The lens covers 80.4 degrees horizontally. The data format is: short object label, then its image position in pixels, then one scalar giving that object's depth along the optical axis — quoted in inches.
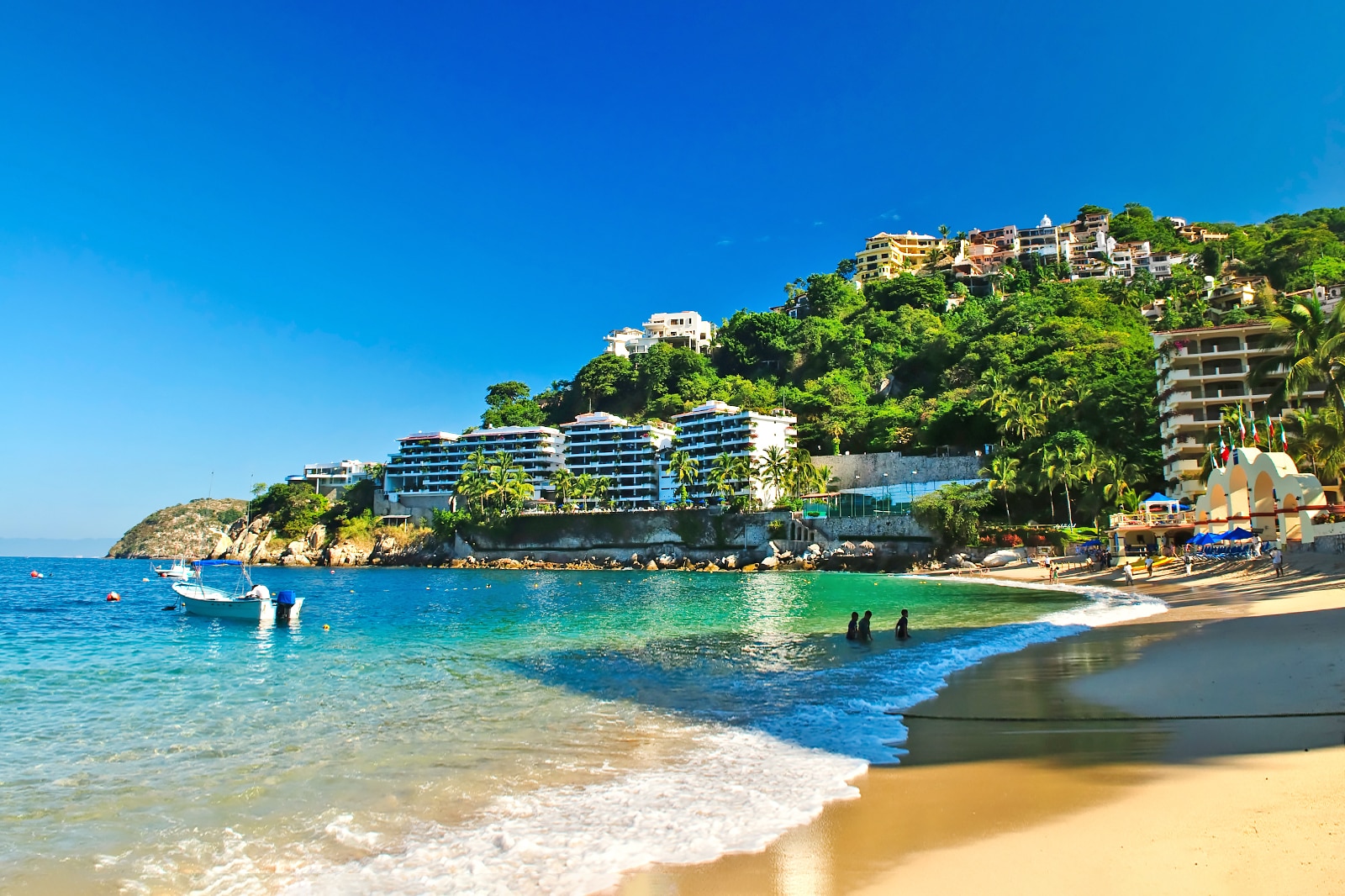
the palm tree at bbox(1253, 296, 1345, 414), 1307.8
